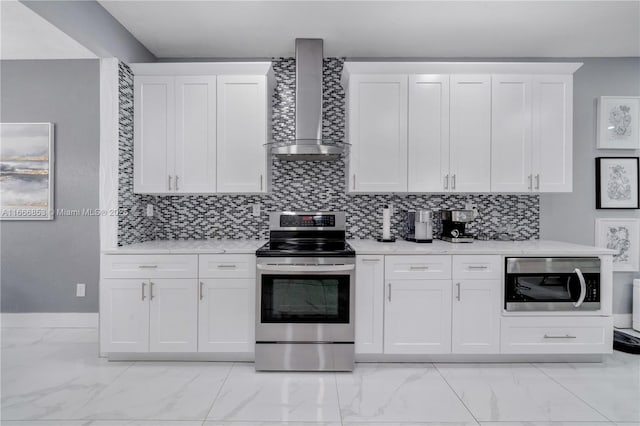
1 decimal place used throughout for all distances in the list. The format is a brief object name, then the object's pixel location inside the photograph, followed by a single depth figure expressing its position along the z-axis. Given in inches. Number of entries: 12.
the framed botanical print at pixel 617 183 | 140.5
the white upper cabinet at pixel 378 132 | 124.0
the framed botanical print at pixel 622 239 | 141.3
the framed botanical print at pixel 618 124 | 140.3
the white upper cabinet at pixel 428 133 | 124.1
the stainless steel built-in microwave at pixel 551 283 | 109.7
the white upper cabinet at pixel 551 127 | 124.3
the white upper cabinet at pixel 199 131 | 124.0
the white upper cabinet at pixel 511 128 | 124.1
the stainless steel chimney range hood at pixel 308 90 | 125.0
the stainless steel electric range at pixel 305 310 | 105.8
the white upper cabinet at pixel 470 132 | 124.1
